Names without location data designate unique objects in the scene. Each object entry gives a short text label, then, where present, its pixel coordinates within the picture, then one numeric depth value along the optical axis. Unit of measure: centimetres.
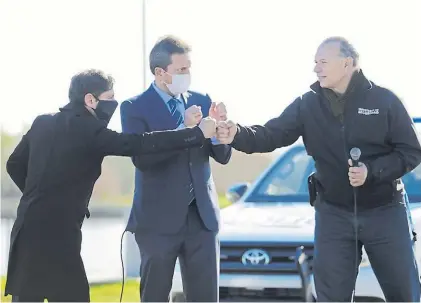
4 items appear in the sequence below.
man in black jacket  851
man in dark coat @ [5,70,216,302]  781
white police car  1056
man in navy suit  860
